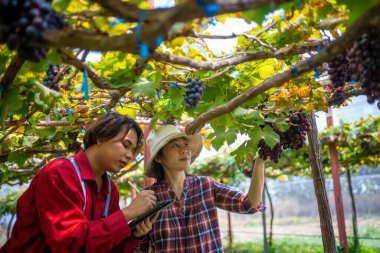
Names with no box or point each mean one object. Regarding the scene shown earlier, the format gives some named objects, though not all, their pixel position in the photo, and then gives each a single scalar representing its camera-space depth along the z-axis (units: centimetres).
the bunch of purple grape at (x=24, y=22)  121
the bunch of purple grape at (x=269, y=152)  277
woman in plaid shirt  279
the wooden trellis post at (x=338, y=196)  607
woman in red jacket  205
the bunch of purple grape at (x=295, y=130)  279
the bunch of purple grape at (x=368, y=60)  158
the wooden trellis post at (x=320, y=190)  338
